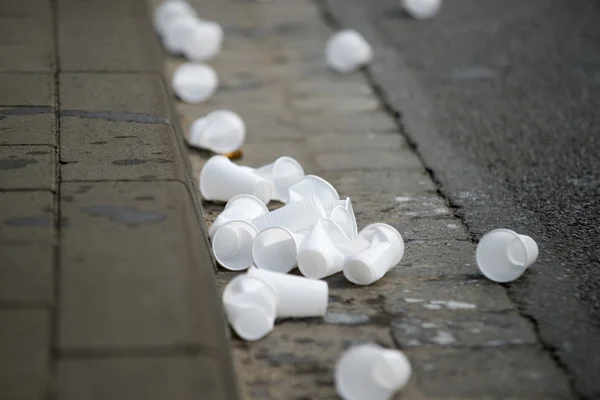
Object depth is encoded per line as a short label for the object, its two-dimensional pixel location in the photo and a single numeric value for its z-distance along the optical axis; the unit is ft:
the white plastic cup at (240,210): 19.75
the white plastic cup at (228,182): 21.80
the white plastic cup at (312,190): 20.57
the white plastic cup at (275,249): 18.43
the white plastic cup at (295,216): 19.38
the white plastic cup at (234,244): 18.90
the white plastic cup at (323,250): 18.22
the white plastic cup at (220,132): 24.73
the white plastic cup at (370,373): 14.43
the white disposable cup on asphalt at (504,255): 18.51
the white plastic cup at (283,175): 22.11
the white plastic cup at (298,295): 17.07
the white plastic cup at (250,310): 16.51
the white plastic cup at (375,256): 18.24
